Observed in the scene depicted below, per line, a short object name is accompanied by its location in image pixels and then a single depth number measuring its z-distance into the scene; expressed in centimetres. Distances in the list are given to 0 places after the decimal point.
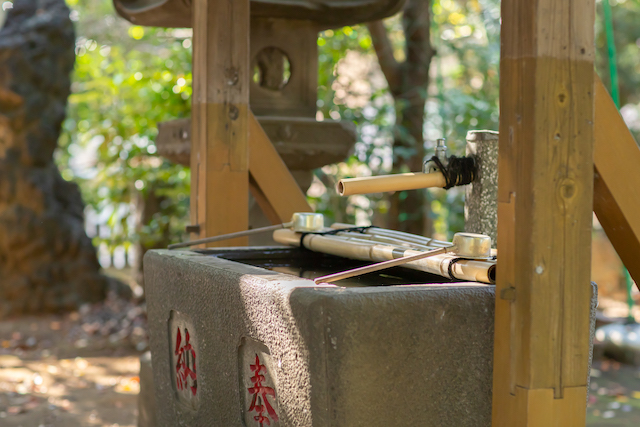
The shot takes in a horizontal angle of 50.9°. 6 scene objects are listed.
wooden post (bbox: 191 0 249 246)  263
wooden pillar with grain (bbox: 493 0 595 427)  137
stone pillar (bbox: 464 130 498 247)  204
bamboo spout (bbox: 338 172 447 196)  174
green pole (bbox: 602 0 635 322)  425
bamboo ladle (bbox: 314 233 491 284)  158
